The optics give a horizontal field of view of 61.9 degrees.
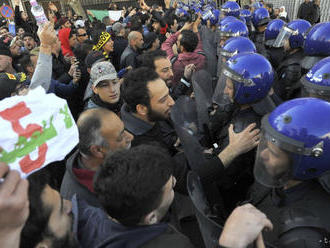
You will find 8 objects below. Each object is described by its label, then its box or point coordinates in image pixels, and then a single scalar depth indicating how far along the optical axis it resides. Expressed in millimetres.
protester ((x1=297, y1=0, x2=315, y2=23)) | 8820
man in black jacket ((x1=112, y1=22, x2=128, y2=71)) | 6027
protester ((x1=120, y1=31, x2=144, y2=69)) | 5043
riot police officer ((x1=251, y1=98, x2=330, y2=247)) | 1428
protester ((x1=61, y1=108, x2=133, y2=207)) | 1743
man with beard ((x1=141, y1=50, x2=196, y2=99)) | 3521
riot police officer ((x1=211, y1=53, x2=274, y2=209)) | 2191
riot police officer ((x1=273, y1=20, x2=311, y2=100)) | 3582
